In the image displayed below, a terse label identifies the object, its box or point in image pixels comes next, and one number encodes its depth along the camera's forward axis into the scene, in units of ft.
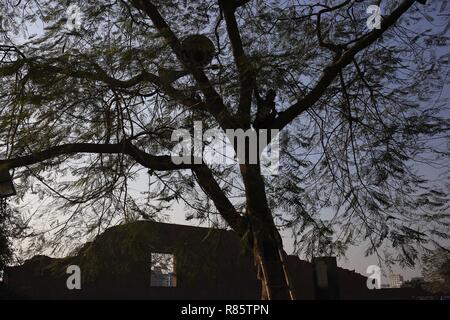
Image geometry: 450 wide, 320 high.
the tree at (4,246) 20.44
